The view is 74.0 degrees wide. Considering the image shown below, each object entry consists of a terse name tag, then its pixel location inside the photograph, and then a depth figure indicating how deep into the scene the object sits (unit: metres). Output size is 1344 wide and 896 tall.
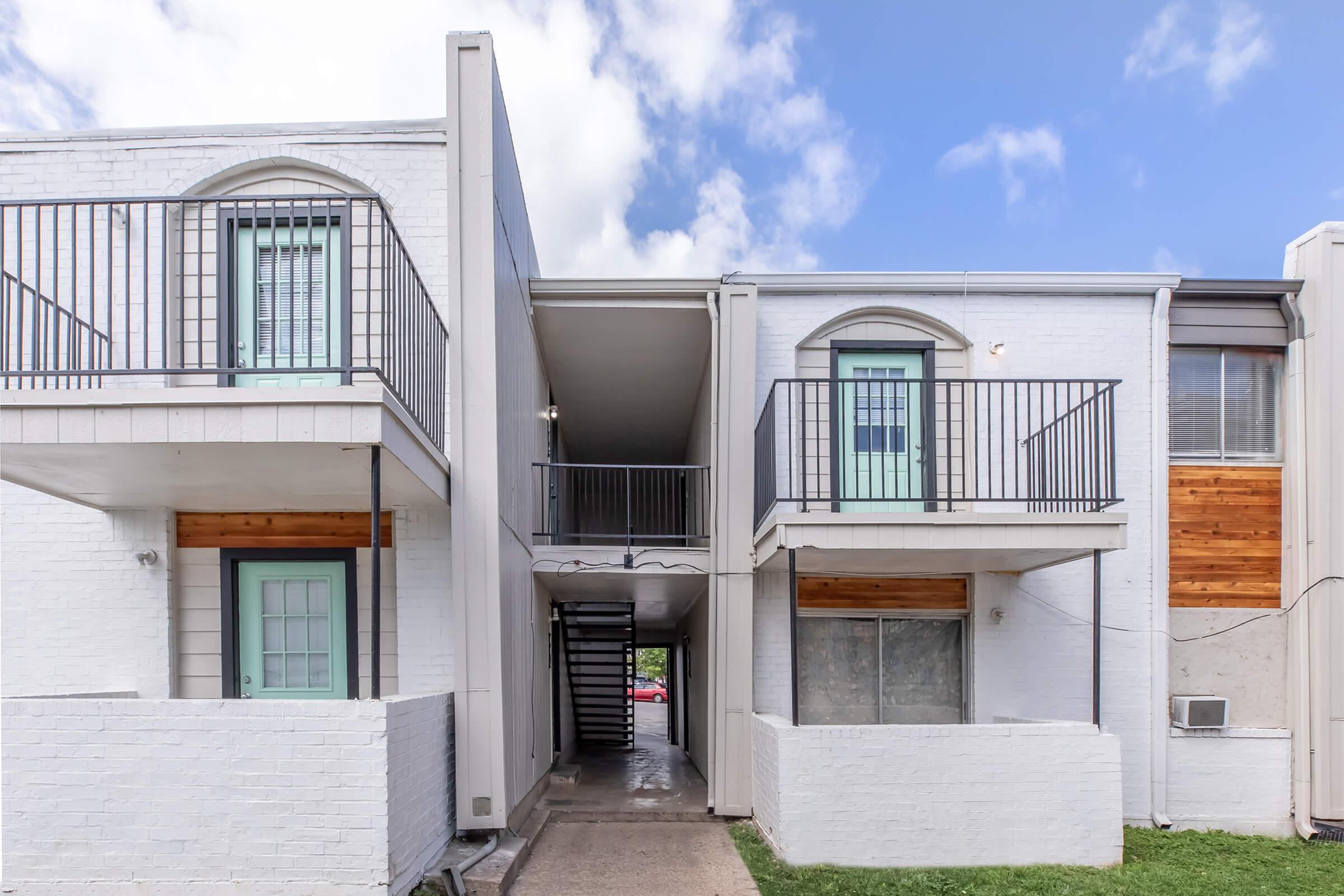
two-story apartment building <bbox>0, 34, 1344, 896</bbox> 4.61
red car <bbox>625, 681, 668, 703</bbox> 30.69
